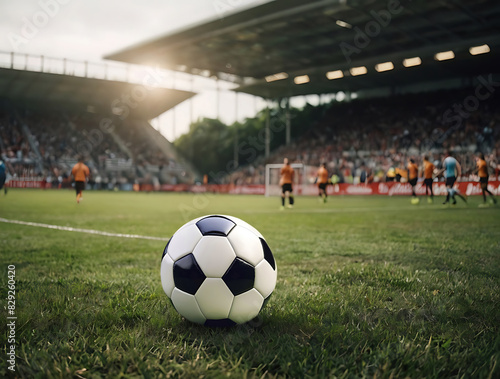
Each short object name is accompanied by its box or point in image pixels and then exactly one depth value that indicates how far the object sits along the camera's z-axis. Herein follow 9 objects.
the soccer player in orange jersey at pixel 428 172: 15.18
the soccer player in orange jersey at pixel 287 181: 15.08
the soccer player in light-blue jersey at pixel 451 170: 14.25
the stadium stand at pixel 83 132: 36.13
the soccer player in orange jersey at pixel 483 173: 14.48
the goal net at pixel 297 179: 29.81
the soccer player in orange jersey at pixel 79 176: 16.67
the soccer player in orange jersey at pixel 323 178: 17.86
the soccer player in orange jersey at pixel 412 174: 16.12
